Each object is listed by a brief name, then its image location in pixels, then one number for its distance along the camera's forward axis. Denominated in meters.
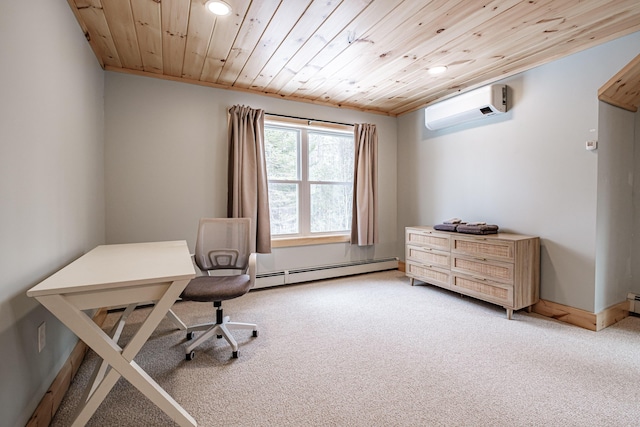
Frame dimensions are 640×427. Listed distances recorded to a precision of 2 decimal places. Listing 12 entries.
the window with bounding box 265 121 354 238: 3.84
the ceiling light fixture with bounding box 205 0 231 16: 1.94
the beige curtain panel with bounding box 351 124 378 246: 4.18
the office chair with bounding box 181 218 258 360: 2.37
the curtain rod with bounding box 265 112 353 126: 3.70
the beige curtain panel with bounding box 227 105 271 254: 3.38
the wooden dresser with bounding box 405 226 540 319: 2.72
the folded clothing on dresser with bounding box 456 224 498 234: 2.99
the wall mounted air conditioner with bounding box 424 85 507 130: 3.08
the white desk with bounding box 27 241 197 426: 1.21
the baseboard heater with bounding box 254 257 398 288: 3.72
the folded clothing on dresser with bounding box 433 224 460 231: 3.27
